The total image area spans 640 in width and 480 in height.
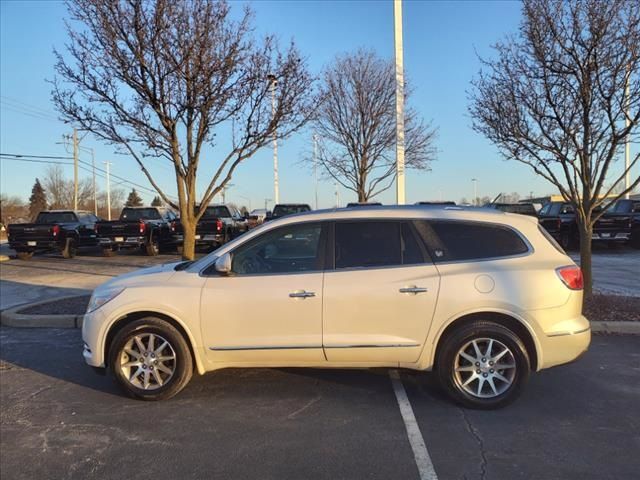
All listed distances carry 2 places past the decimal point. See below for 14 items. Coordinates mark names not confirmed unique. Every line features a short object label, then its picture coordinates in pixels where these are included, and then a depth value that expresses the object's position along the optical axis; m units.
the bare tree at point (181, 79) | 7.69
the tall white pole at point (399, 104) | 11.25
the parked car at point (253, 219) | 24.31
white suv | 4.27
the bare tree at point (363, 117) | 18.84
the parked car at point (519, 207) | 19.51
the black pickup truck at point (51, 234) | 17.69
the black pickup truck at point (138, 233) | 17.62
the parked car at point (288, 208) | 19.86
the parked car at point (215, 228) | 17.64
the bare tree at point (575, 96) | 6.99
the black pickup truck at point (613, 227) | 17.59
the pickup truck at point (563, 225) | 18.18
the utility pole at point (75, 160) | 46.98
